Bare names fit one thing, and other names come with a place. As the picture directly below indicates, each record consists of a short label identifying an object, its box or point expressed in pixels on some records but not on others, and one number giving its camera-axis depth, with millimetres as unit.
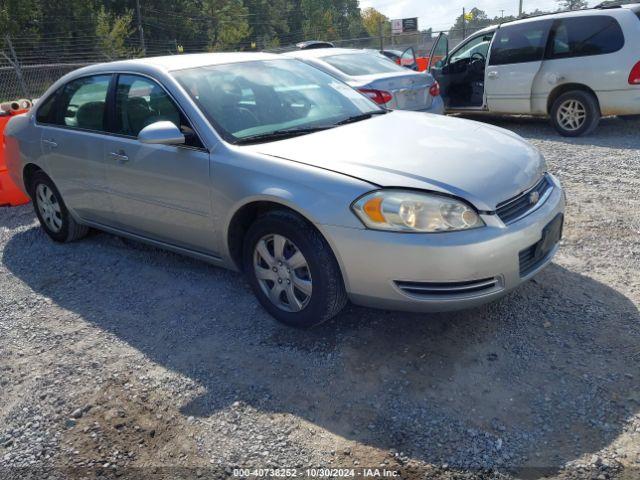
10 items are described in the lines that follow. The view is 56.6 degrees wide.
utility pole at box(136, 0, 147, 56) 23433
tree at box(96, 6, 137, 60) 27250
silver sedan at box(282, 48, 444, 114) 7828
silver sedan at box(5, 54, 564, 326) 2992
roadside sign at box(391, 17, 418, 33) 36488
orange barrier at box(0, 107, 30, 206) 6691
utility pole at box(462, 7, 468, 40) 25625
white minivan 7824
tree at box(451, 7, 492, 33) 26844
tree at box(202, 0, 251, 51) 37031
